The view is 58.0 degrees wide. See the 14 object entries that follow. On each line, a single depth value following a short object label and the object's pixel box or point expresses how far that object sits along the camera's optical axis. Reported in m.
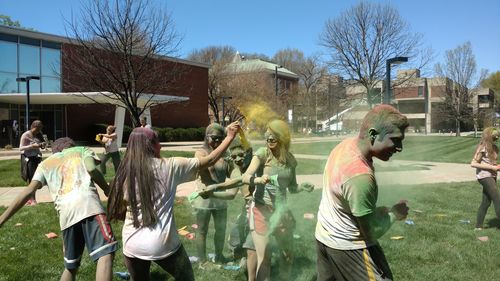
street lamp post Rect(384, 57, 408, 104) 11.22
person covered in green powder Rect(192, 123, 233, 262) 4.66
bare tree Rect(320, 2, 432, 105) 28.97
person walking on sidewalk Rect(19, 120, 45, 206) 9.35
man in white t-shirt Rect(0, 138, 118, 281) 3.51
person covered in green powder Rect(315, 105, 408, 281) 2.42
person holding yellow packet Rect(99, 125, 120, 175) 12.24
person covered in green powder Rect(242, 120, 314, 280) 3.86
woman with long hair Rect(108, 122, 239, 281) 3.03
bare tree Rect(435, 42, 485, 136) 51.84
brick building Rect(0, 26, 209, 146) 30.52
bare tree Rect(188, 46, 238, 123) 44.62
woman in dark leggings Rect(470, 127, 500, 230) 6.60
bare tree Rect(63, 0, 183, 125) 19.66
